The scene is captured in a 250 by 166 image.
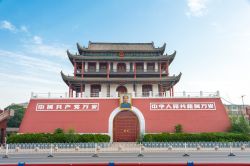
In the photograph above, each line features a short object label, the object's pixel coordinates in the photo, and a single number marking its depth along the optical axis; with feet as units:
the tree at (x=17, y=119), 117.60
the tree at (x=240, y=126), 56.03
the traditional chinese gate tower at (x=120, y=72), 74.84
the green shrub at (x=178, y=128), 58.54
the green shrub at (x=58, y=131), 57.48
